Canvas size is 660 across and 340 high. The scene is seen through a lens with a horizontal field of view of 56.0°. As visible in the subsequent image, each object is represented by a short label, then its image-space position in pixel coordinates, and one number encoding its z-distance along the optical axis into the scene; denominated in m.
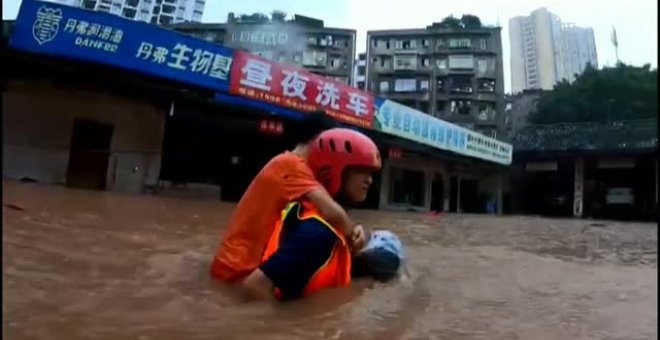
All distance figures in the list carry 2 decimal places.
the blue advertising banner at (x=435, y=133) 16.23
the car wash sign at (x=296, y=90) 12.73
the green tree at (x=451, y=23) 51.75
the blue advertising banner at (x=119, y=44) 10.56
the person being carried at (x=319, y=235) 2.15
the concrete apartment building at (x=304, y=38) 49.87
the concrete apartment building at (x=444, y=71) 45.41
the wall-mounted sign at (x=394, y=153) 17.72
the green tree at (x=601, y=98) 35.12
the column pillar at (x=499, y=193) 23.33
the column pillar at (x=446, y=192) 21.83
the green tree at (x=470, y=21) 51.33
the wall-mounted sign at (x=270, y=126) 13.40
